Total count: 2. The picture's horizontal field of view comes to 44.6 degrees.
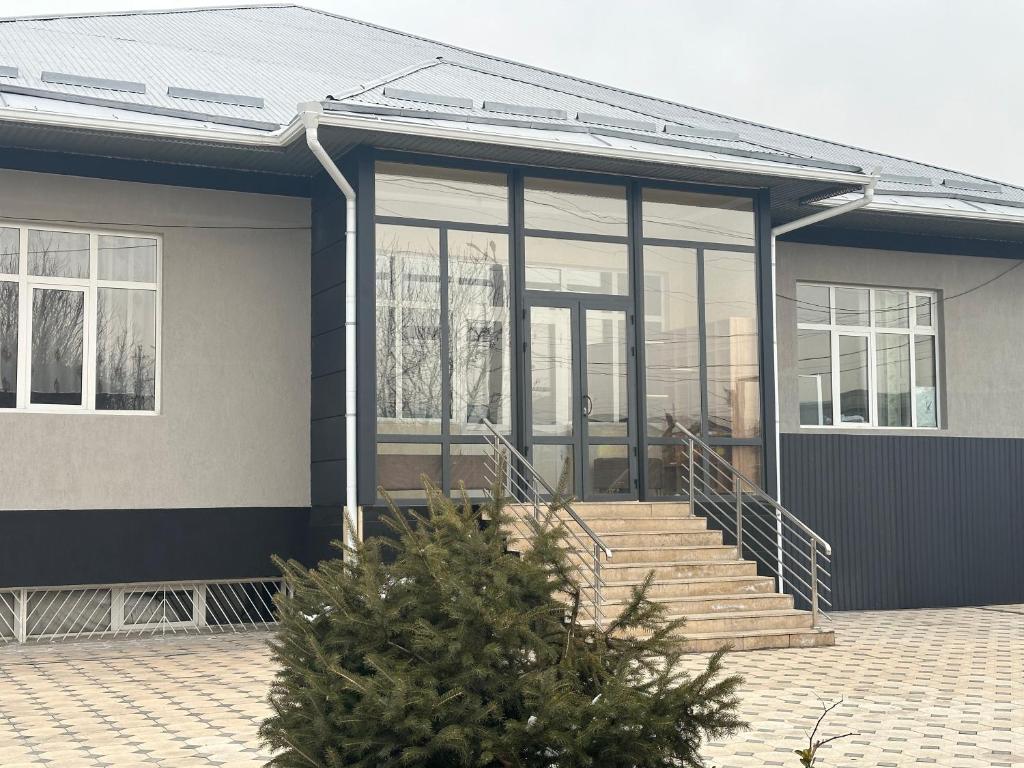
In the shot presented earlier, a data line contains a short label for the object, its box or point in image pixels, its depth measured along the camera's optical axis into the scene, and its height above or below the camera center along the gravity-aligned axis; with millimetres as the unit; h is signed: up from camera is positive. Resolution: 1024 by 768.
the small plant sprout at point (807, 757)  3410 -895
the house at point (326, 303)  10789 +1221
